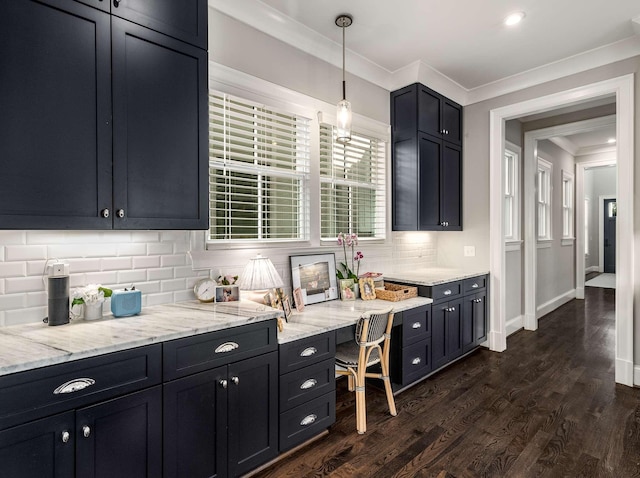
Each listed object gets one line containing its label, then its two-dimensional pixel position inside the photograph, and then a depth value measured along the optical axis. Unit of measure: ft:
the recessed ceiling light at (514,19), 9.36
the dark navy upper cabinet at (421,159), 12.48
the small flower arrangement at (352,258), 10.80
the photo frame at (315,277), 9.75
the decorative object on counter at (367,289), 10.68
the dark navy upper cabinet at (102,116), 4.91
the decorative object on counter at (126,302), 6.42
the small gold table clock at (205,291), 7.67
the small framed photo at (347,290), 10.56
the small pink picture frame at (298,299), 9.06
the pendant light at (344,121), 8.46
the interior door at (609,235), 36.60
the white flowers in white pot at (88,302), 6.21
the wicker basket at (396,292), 10.49
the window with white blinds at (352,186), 11.03
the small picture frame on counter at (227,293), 7.75
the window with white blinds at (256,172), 8.50
